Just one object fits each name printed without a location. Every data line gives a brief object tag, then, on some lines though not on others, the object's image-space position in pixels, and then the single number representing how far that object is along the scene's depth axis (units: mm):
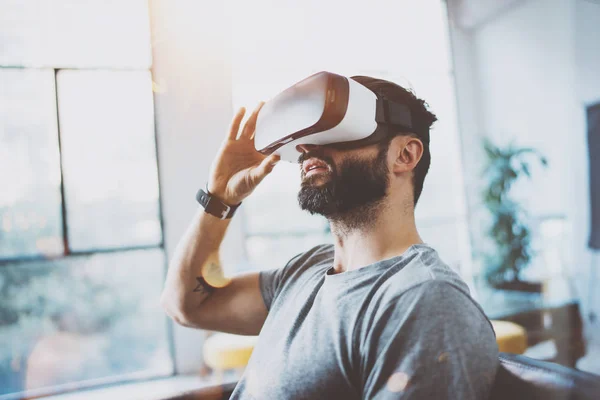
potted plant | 3676
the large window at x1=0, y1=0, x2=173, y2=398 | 2793
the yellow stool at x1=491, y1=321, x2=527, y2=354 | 2152
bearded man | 666
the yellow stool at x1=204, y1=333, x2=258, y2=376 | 2369
